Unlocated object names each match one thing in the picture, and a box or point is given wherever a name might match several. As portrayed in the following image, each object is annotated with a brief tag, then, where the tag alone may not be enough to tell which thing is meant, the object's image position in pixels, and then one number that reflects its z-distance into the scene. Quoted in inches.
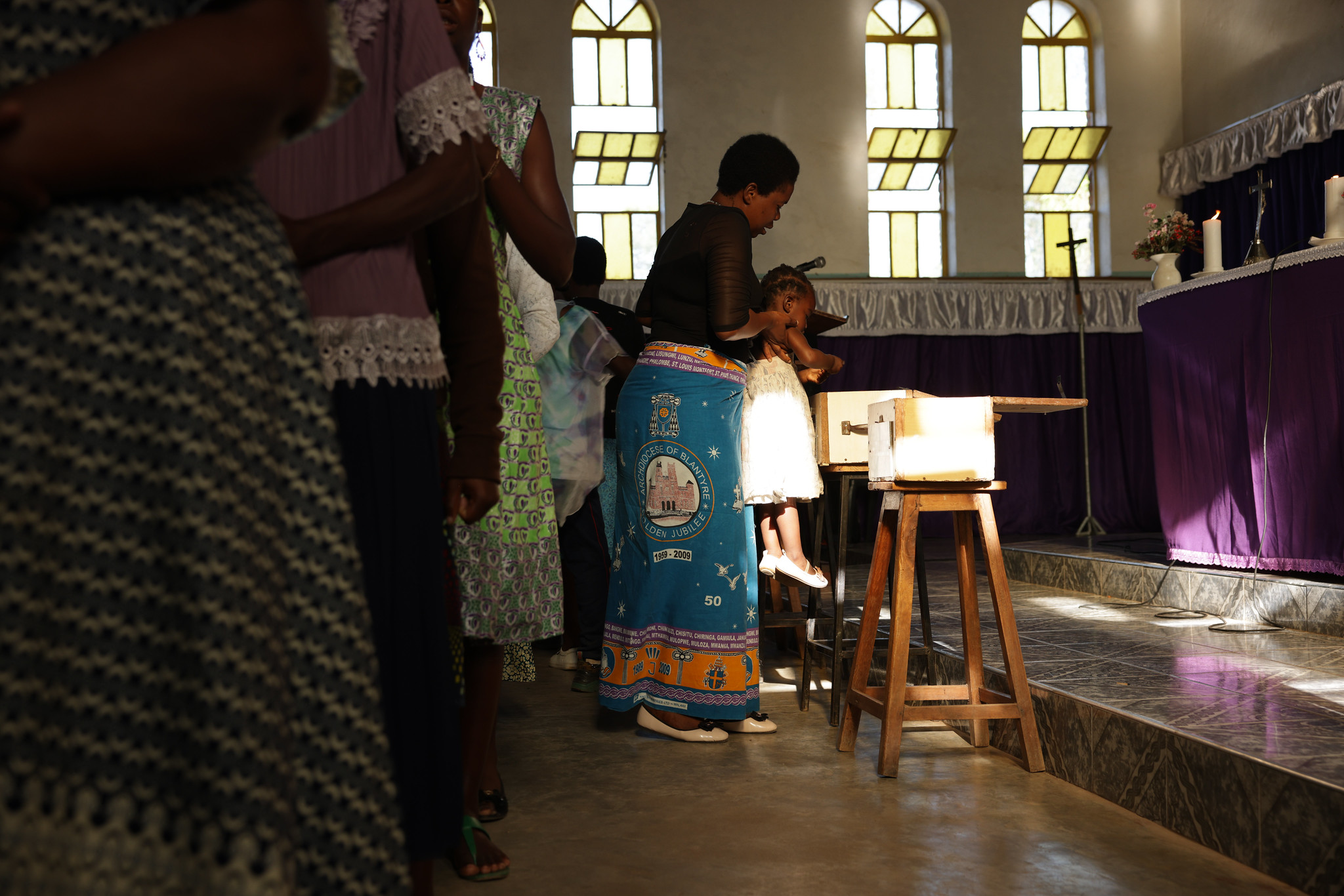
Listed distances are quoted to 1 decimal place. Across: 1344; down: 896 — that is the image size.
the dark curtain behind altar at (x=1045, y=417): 348.8
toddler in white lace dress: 143.2
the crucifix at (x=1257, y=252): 171.3
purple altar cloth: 152.2
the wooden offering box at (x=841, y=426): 142.3
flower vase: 193.3
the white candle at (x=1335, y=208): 152.7
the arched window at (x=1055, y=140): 374.3
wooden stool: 102.0
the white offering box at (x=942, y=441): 105.0
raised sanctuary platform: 72.5
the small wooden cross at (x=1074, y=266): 311.1
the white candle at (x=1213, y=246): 179.9
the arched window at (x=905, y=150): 370.3
